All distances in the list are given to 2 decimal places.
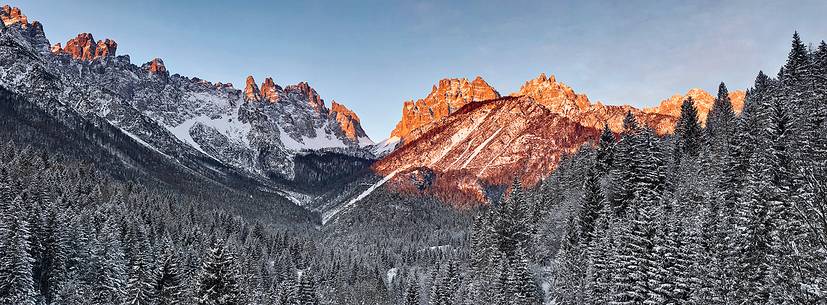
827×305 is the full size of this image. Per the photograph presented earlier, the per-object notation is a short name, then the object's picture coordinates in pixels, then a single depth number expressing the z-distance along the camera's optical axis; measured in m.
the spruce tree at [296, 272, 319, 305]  74.25
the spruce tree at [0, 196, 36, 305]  54.44
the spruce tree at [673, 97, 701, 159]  70.44
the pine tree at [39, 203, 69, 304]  66.75
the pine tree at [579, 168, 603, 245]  57.16
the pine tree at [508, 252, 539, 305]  54.59
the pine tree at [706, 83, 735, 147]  57.57
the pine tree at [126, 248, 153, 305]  56.44
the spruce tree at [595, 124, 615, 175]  66.62
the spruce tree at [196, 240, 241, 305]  36.88
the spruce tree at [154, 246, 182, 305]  56.00
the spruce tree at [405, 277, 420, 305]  83.18
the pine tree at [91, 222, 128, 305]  68.75
